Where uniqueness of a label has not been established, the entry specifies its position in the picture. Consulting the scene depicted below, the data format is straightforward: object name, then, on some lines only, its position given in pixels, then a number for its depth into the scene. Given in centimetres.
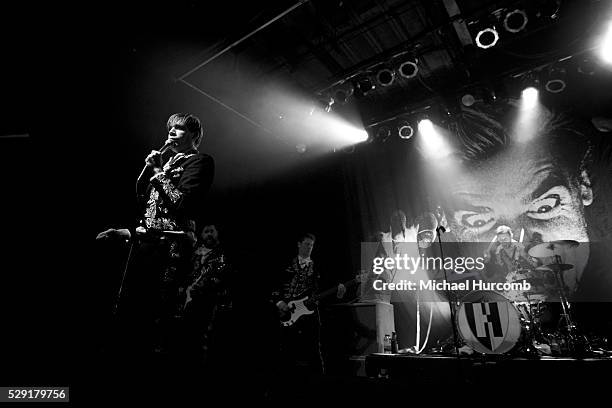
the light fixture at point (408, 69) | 539
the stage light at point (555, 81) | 533
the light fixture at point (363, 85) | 585
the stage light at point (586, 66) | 513
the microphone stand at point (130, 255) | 183
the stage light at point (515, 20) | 448
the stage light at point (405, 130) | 674
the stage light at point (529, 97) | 593
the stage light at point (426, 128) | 688
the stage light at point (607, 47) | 481
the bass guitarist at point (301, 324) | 539
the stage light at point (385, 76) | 554
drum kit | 363
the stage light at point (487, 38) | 475
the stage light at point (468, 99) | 588
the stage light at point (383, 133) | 693
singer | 187
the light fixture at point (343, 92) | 616
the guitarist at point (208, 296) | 484
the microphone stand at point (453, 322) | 338
